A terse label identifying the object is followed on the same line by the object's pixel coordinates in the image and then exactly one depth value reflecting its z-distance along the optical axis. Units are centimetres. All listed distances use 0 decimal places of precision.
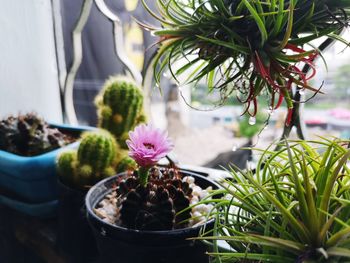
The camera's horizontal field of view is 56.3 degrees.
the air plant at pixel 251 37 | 40
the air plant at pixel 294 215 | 33
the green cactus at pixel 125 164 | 76
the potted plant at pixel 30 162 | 77
